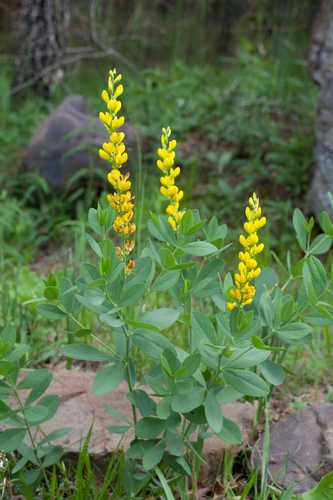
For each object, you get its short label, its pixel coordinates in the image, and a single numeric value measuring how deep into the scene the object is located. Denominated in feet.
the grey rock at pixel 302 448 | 4.43
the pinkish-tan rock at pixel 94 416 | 4.74
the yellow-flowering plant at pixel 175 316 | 3.31
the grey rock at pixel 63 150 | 11.85
